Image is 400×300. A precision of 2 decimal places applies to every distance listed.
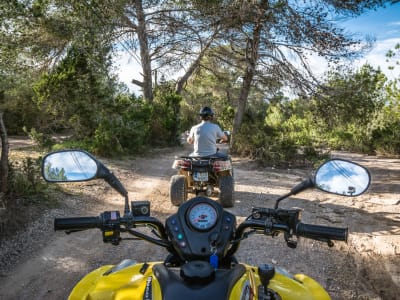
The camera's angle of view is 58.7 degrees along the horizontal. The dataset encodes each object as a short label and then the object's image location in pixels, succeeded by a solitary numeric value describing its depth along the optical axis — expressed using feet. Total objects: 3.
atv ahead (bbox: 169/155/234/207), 20.95
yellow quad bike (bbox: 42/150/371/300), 4.40
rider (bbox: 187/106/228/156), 22.25
